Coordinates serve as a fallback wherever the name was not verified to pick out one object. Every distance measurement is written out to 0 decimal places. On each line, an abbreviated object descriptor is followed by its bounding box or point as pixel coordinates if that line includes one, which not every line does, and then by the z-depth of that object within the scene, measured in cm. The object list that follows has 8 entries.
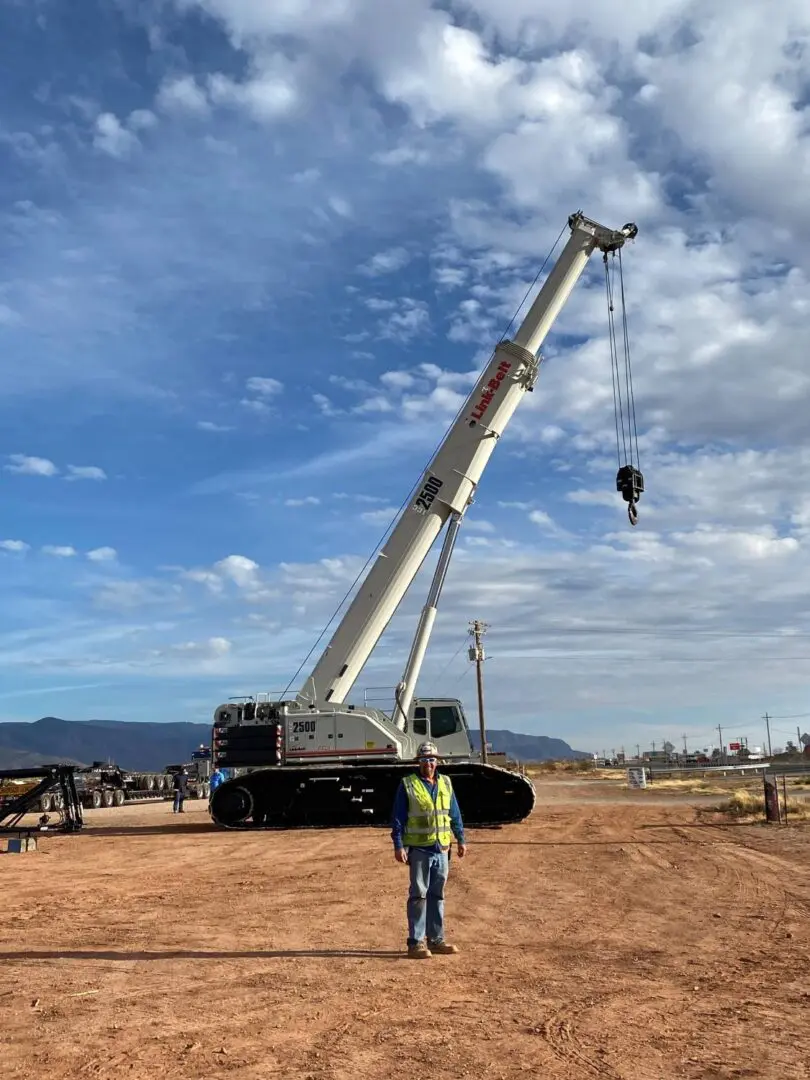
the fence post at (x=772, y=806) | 2139
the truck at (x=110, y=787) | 3547
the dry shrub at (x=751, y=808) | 2352
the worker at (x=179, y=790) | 2911
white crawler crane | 2095
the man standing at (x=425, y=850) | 813
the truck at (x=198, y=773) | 4178
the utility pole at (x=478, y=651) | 4888
